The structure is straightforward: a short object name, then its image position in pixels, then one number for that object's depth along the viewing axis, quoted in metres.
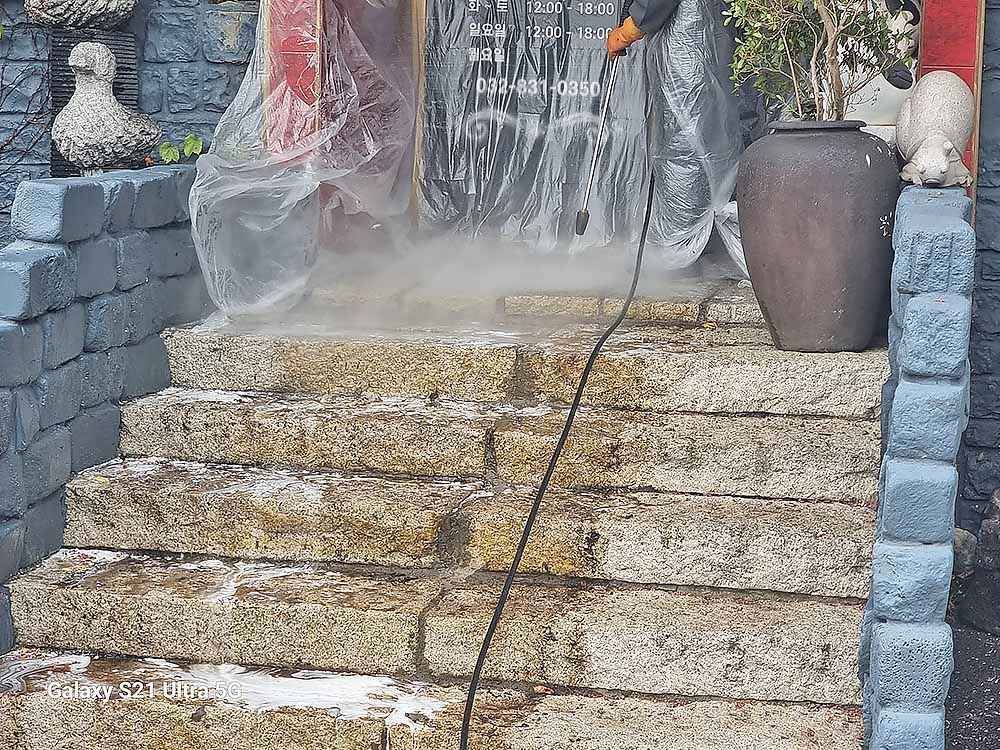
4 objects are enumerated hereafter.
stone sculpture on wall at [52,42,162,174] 4.40
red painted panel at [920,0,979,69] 3.98
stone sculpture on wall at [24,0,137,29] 4.68
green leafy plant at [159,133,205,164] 4.70
